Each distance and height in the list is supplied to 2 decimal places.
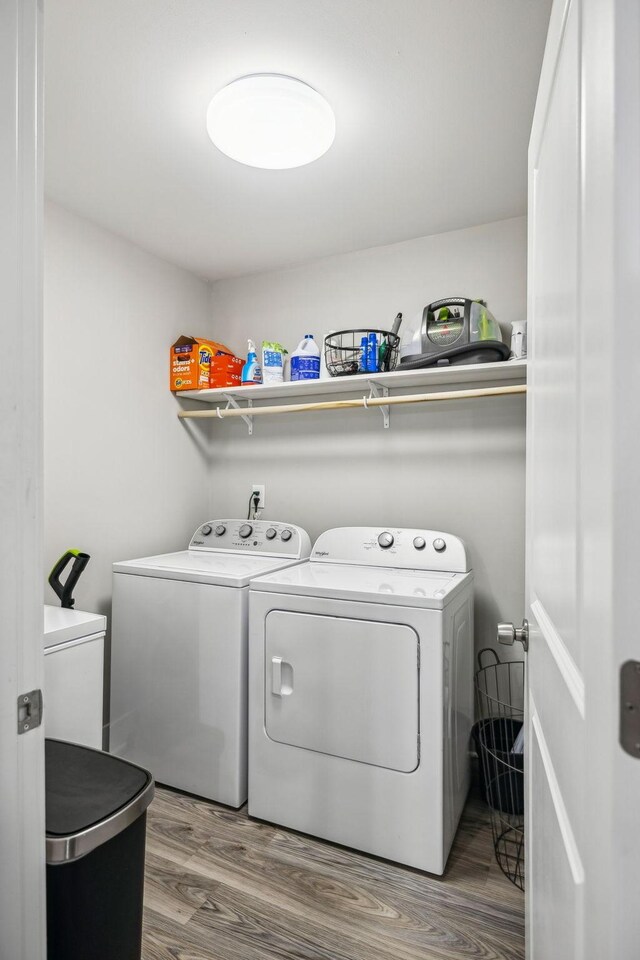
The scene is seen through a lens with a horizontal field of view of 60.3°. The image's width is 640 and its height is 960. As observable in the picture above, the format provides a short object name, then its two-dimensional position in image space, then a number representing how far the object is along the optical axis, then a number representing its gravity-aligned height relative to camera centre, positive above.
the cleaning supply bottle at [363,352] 2.39 +0.55
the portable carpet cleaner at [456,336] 2.18 +0.59
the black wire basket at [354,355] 2.39 +0.55
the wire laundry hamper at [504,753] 1.87 -1.04
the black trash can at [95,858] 0.93 -0.68
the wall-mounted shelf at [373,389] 2.20 +0.43
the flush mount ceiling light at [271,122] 1.53 +1.04
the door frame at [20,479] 0.71 +0.00
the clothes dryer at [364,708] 1.73 -0.77
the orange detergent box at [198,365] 2.73 +0.56
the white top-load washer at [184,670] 2.07 -0.76
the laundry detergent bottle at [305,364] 2.56 +0.53
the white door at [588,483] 0.48 +0.00
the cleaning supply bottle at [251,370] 2.69 +0.53
